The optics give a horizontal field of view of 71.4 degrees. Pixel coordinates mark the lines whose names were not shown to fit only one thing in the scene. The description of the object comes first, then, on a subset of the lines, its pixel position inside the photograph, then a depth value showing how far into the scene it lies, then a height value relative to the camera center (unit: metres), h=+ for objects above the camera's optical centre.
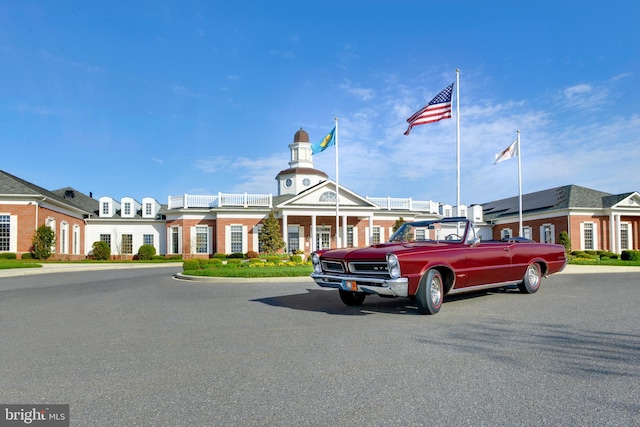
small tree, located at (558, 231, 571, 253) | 34.50 -0.72
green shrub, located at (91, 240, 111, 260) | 36.22 -1.14
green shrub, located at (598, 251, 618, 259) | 31.35 -1.87
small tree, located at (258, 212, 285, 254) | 31.84 -0.18
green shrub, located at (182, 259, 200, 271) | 18.70 -1.24
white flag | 25.41 +4.51
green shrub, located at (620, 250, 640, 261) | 27.13 -1.63
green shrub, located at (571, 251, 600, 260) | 27.84 -1.69
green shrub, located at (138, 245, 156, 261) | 36.75 -1.32
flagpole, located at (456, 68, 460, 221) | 19.41 +3.41
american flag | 18.30 +5.08
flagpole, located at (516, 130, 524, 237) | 25.52 +3.85
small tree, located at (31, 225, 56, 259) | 29.30 -0.28
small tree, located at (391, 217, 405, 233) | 35.78 +0.80
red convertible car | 7.52 -0.62
